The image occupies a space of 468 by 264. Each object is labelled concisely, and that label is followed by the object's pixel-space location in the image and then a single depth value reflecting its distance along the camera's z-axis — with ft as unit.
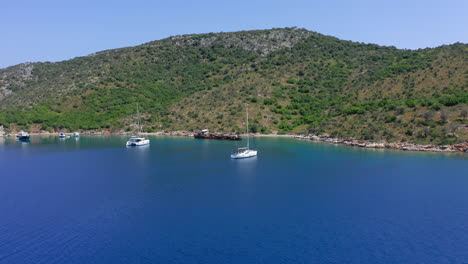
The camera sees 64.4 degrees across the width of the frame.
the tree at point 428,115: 296.01
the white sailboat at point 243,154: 258.16
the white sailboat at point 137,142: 347.36
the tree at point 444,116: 288.10
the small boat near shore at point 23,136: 409.45
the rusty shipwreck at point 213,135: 386.56
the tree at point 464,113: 285.02
